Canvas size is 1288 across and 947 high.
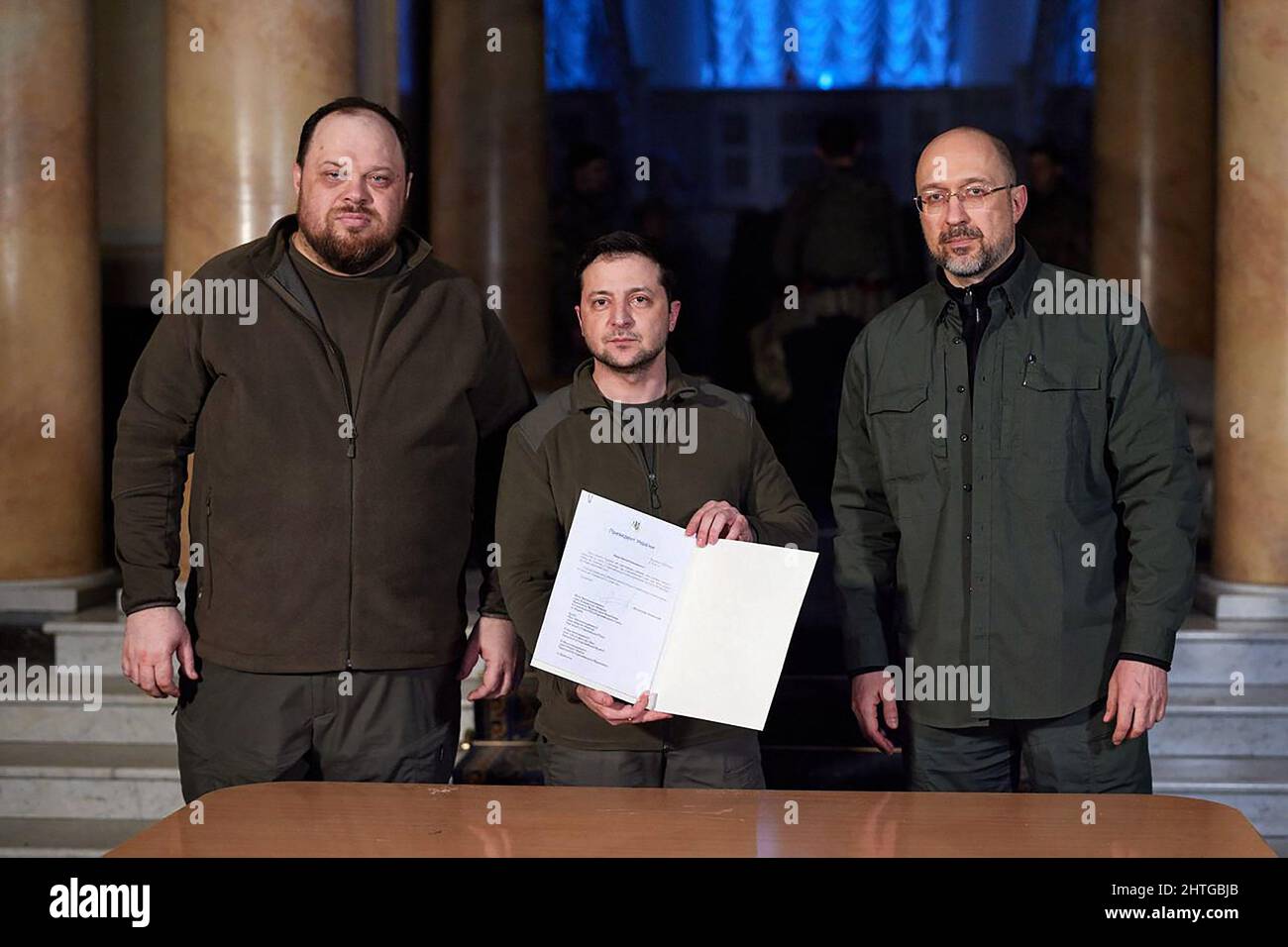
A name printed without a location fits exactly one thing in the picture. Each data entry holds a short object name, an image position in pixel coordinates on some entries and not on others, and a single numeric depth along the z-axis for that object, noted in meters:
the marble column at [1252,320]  5.63
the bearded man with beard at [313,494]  3.20
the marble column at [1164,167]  8.64
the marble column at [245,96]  5.36
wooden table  2.28
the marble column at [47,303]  5.93
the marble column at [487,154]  9.49
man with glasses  3.20
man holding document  3.06
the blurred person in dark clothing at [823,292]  7.88
